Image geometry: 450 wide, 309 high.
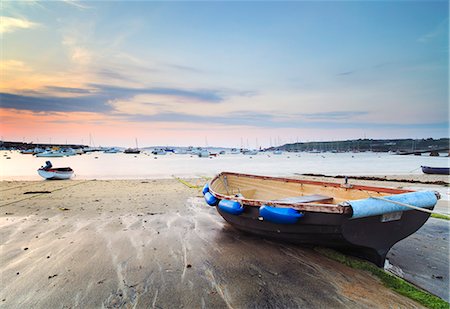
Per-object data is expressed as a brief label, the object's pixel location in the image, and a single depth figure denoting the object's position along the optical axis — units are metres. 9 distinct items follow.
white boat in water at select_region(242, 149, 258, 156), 181.62
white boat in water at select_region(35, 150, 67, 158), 83.81
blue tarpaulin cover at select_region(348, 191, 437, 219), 4.20
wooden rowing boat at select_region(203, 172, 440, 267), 4.32
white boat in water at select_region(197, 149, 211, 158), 113.59
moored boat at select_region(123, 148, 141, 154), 168.07
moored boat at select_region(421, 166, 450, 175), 25.92
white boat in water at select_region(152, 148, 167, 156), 144.69
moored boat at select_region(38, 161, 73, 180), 20.45
